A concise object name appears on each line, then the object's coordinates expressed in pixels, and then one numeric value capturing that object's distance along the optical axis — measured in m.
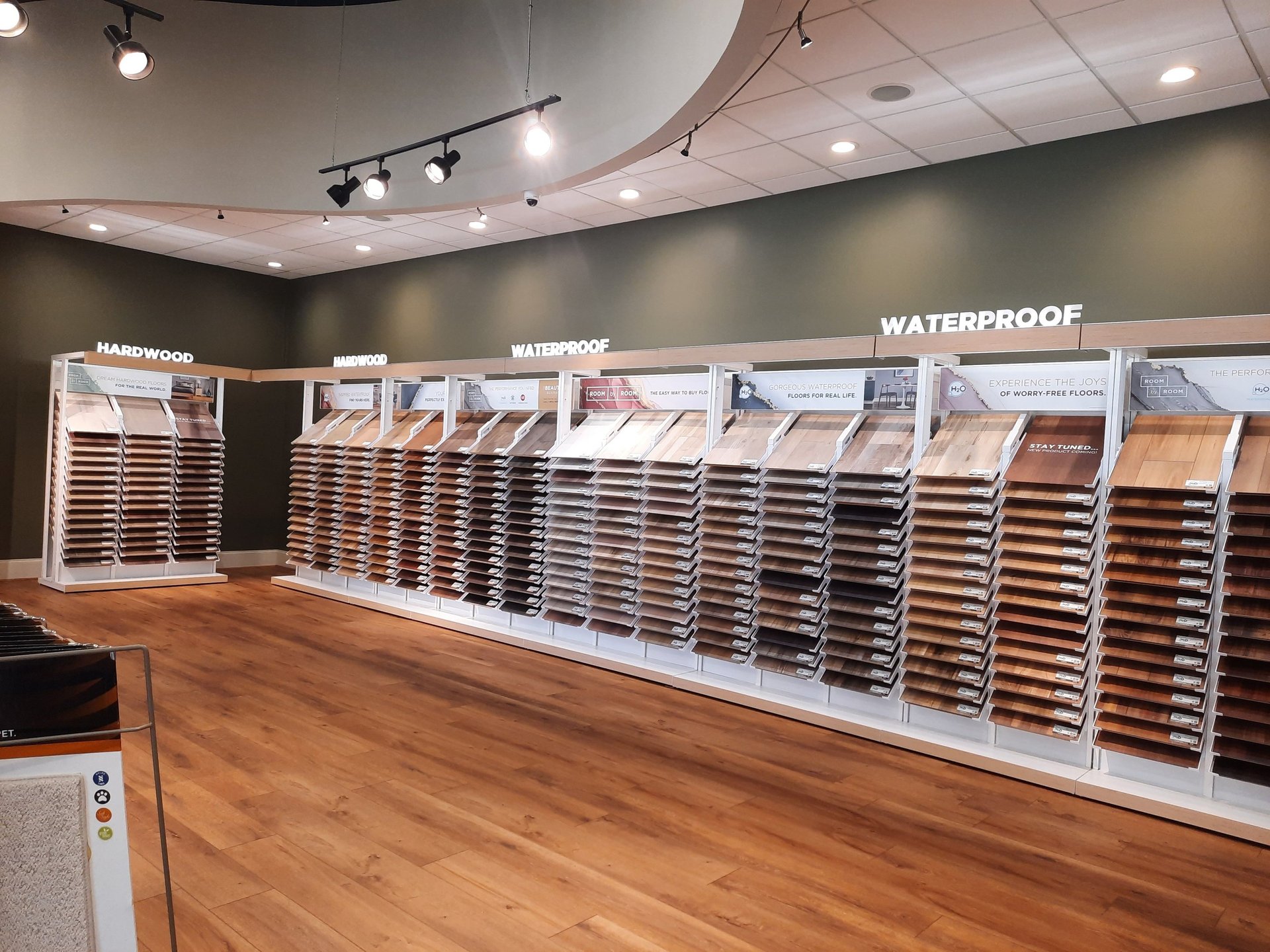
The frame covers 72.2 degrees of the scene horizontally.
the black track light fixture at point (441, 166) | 5.02
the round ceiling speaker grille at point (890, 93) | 4.60
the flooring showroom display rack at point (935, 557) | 3.73
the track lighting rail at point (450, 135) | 4.48
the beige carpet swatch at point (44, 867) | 1.42
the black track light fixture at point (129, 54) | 4.21
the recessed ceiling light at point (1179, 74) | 4.22
